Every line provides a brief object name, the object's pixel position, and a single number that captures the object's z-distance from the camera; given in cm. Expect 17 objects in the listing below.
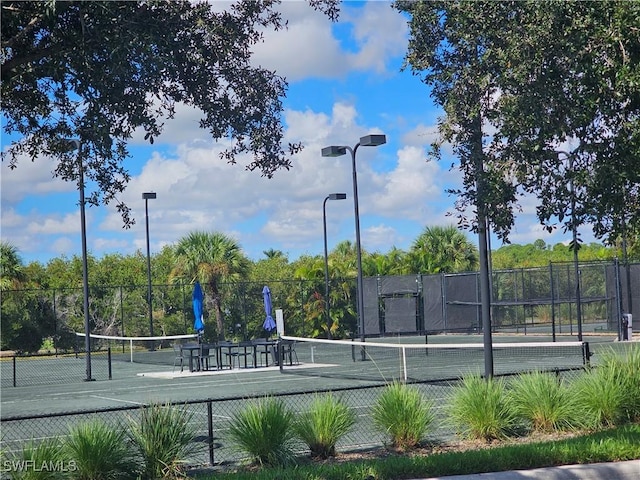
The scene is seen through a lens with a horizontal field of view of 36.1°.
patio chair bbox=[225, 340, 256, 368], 2714
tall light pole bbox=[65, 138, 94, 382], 2538
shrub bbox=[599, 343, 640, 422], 1299
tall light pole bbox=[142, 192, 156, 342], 3631
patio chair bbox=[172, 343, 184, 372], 2784
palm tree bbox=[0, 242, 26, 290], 4125
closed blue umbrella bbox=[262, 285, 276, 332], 3081
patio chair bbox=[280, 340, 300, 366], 2667
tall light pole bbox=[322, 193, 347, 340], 3406
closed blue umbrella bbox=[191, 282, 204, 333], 2972
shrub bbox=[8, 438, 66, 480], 974
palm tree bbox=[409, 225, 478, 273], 5225
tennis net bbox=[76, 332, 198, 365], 3611
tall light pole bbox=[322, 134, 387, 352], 2764
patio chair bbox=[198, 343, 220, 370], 2747
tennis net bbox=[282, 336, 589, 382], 2406
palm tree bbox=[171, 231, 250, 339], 4550
